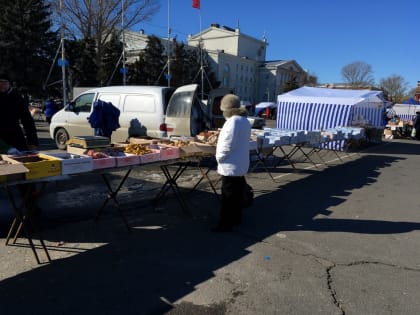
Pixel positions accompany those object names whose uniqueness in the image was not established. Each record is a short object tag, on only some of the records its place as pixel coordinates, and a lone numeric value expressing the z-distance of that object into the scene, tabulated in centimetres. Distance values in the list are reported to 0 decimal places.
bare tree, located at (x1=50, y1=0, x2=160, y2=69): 3384
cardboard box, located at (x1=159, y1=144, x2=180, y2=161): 490
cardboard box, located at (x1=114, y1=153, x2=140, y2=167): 434
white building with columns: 7262
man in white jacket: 442
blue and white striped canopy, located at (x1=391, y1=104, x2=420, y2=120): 3078
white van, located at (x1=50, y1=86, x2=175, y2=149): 859
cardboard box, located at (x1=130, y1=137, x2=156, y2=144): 553
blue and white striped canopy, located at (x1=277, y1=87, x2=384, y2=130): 1455
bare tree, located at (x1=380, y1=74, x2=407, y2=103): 7062
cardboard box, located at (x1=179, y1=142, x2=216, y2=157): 517
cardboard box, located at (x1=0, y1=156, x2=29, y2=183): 326
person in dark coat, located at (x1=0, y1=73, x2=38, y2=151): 459
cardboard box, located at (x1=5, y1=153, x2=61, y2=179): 349
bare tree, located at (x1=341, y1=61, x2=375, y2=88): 7644
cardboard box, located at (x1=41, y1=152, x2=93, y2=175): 375
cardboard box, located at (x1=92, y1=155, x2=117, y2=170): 409
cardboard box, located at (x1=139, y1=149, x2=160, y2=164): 463
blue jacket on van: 861
